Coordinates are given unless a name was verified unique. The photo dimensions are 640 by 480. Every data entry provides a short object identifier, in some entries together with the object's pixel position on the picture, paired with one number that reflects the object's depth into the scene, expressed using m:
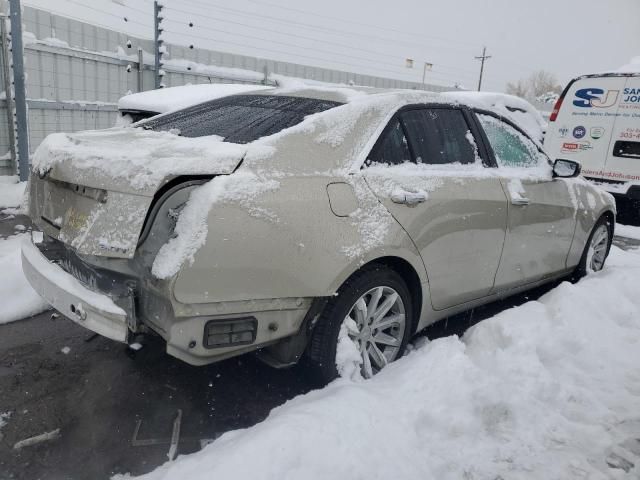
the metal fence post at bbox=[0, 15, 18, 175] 6.43
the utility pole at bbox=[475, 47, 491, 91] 51.64
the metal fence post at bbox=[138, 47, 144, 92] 8.67
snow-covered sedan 2.13
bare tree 64.72
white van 7.52
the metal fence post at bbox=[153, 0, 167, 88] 8.84
